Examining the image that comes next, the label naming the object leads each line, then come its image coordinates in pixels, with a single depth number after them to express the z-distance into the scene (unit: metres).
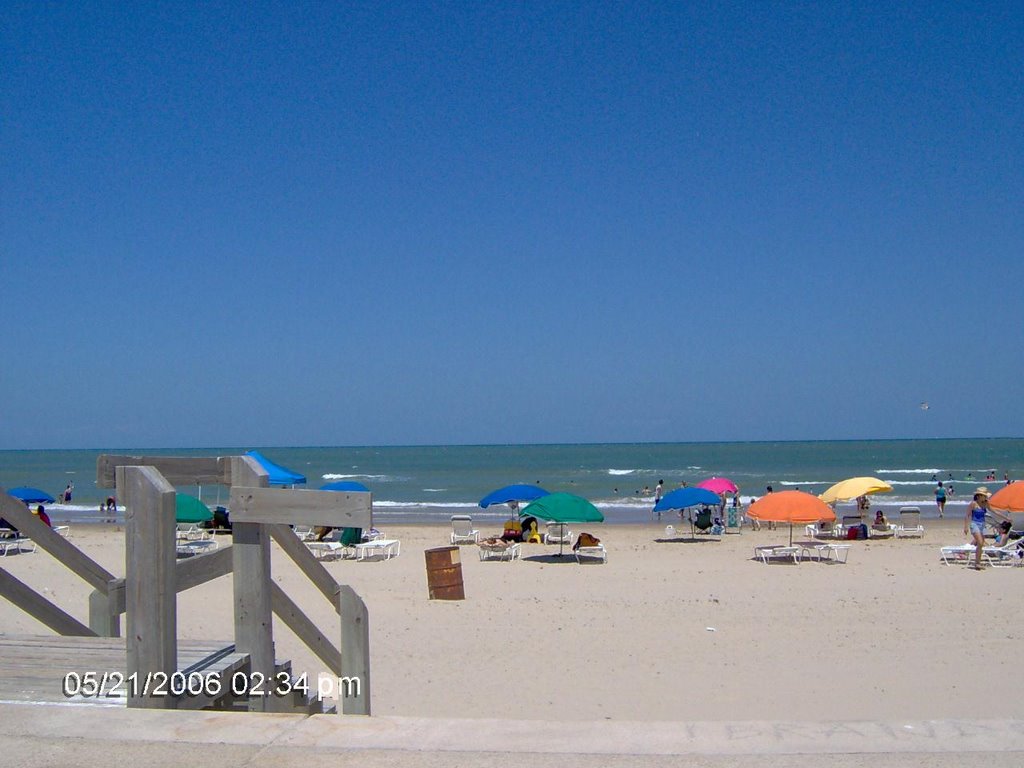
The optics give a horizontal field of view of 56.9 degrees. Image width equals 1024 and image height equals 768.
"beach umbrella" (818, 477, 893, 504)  22.08
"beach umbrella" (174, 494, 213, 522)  18.06
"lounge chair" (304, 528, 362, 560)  18.53
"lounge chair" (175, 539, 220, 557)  18.39
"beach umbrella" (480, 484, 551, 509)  21.25
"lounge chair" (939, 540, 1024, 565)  16.62
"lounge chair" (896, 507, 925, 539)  23.64
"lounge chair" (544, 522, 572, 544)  21.22
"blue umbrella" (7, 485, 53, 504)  22.53
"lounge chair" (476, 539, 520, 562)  18.55
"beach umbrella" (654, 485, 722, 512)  20.28
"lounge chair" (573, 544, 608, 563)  18.73
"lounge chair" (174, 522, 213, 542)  22.70
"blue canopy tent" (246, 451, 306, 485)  15.96
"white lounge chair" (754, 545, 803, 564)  18.14
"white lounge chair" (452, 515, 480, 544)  23.06
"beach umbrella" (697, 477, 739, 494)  23.59
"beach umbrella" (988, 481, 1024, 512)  16.81
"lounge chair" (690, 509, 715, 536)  23.77
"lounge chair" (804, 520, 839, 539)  23.43
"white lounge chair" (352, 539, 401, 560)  18.69
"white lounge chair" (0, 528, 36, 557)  18.83
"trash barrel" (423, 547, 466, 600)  13.24
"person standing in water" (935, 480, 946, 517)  32.41
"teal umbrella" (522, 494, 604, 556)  16.84
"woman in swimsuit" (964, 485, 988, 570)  16.25
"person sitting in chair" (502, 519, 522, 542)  21.28
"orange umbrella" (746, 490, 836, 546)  17.28
